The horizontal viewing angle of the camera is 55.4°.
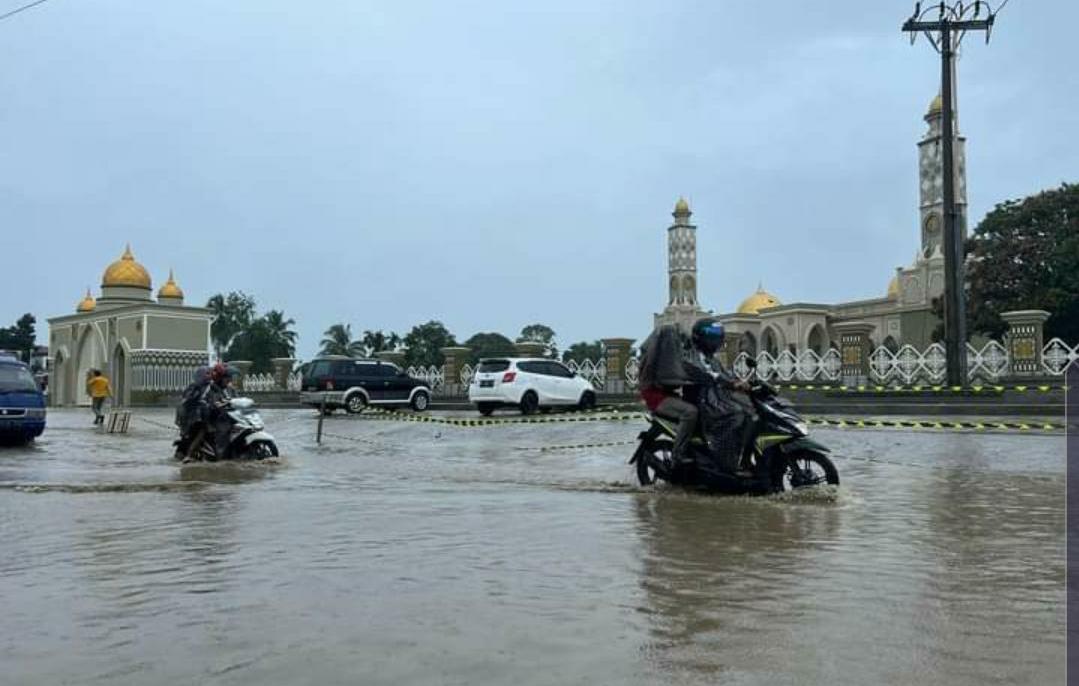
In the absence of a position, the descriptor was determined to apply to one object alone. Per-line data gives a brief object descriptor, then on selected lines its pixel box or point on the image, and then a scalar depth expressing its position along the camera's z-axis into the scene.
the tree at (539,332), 94.69
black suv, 26.64
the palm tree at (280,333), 81.44
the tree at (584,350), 90.31
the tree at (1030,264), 42.62
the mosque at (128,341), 51.12
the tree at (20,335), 74.38
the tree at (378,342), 55.47
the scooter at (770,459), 7.59
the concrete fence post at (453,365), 35.53
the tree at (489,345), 73.66
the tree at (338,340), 73.25
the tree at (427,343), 58.69
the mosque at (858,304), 54.22
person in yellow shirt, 25.08
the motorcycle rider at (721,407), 7.68
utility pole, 23.42
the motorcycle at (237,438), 11.83
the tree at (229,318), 83.69
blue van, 16.12
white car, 23.33
